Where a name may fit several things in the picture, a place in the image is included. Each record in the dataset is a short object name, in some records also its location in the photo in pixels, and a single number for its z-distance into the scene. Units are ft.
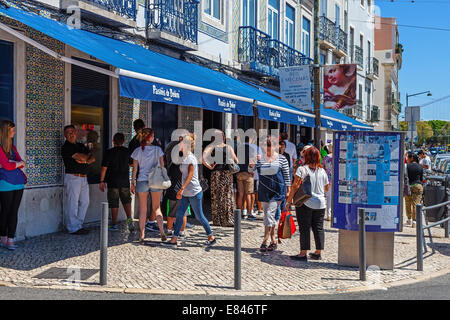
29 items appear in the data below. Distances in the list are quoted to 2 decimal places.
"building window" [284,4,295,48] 69.26
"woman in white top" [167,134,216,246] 26.23
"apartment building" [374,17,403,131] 157.38
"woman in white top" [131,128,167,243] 26.76
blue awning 24.17
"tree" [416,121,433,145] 453.99
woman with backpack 25.98
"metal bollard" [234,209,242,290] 19.44
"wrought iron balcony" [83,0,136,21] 31.52
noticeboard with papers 23.95
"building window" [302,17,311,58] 76.74
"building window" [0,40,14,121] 26.03
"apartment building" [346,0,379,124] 105.70
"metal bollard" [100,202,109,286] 19.15
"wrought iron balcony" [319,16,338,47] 82.99
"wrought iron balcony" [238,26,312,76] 53.72
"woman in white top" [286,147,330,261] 24.72
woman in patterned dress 32.07
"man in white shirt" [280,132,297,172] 39.56
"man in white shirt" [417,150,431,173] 67.86
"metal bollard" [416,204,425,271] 23.58
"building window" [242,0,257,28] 55.31
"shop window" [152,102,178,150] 39.42
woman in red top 24.00
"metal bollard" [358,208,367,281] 21.44
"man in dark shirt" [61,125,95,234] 28.55
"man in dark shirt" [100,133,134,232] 30.07
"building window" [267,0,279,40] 62.96
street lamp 194.25
